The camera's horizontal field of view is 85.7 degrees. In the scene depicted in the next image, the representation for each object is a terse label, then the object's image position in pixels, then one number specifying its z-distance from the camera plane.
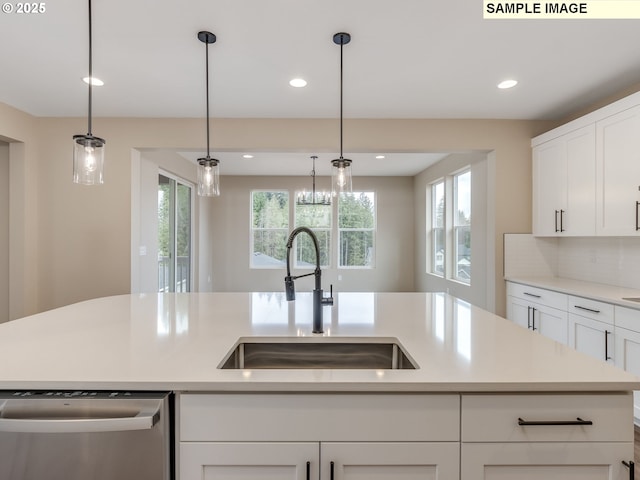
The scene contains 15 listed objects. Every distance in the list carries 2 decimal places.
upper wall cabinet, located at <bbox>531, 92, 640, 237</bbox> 2.53
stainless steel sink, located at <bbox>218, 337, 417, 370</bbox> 1.38
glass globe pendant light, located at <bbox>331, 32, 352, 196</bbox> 2.34
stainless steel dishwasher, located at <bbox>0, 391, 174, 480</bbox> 0.90
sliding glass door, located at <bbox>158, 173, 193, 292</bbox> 4.78
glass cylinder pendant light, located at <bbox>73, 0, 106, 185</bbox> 1.68
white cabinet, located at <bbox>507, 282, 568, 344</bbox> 2.81
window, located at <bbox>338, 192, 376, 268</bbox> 6.96
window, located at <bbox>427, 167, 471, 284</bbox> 4.81
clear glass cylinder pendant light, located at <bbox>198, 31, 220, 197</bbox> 2.21
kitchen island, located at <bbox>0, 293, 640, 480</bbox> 0.93
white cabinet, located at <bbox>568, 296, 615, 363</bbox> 2.36
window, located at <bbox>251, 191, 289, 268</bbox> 6.91
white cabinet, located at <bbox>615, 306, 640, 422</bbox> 2.16
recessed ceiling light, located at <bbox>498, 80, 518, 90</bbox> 2.72
